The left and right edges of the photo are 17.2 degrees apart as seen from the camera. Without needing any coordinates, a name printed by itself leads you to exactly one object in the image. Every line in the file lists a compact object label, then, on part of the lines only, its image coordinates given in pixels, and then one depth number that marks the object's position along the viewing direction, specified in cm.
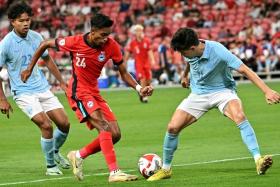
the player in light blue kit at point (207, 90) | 1261
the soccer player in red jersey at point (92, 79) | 1277
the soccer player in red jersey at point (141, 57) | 3162
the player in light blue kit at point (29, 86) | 1418
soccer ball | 1308
